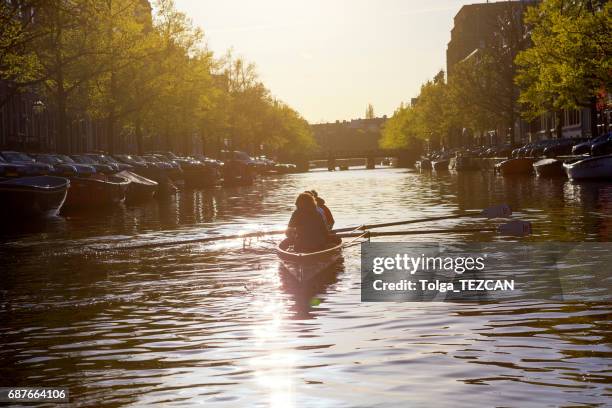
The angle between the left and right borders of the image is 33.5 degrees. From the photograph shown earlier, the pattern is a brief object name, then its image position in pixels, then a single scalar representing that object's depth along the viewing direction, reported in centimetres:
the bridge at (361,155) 16638
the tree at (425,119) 13734
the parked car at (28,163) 3928
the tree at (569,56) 5169
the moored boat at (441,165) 10631
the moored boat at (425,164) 12169
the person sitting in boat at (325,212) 2064
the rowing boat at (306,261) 1634
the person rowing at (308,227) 1797
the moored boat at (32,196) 3331
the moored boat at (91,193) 4225
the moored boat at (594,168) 4972
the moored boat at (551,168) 5966
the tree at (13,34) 3089
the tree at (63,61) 5022
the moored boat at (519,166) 6938
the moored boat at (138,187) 4825
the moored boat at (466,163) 9204
